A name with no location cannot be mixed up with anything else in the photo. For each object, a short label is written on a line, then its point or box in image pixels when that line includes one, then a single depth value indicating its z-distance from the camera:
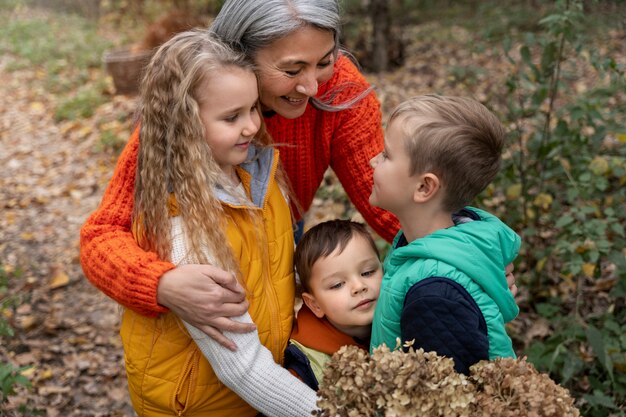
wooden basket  8.16
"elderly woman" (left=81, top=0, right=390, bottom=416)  1.99
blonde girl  2.04
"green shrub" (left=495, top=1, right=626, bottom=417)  2.93
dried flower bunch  1.38
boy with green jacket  1.84
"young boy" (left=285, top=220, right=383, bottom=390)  2.21
